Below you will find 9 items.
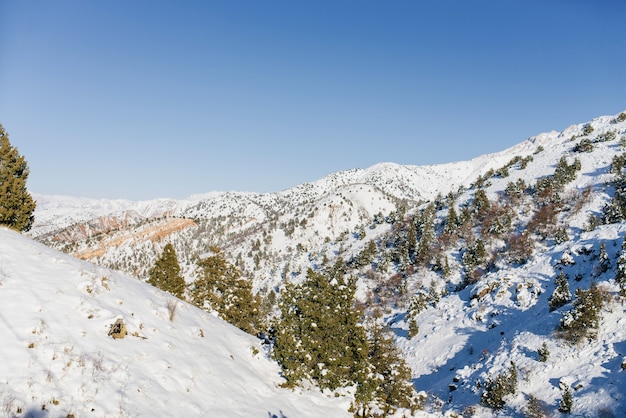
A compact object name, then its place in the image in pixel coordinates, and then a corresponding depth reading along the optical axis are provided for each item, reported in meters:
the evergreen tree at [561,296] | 28.98
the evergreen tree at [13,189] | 23.31
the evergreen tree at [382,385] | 16.34
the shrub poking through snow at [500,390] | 22.58
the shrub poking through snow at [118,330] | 12.03
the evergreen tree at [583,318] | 23.97
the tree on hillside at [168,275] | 38.41
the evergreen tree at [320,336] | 16.77
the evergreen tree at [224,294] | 33.88
